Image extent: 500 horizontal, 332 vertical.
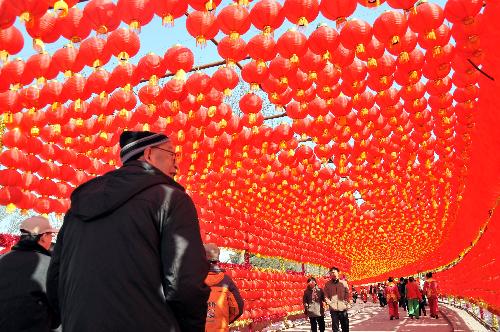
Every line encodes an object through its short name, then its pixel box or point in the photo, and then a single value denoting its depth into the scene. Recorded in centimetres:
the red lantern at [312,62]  688
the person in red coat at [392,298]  2180
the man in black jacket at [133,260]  192
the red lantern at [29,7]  499
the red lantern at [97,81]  737
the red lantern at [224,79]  751
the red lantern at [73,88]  750
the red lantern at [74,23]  608
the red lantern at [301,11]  561
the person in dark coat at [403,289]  2813
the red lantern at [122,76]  724
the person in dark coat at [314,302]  1405
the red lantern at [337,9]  558
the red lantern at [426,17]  609
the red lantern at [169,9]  563
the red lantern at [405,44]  653
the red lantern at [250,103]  842
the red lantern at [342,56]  683
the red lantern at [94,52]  658
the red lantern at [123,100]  802
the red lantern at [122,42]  643
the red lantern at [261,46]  642
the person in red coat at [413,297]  2078
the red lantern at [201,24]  618
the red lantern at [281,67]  714
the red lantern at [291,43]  645
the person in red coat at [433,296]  2192
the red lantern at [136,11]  579
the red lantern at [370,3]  555
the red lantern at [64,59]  671
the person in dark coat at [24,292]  325
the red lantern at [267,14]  590
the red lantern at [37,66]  674
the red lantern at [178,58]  718
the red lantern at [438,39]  647
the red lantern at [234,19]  601
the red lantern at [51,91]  756
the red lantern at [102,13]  595
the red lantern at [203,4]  550
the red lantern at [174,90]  764
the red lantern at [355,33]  621
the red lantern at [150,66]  728
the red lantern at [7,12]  501
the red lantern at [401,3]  541
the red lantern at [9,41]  613
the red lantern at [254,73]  722
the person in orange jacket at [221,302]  539
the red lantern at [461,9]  593
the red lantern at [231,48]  645
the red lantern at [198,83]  764
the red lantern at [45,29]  596
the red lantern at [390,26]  614
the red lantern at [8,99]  764
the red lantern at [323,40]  632
